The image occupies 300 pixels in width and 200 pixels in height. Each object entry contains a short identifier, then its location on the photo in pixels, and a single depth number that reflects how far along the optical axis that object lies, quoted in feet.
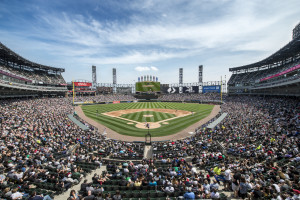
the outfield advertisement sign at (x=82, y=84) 280.55
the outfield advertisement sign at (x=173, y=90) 332.55
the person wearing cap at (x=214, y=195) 22.74
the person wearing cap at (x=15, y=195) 22.71
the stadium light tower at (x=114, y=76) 378.73
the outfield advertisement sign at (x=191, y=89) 307.37
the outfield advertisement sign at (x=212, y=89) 263.47
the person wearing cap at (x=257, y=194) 22.46
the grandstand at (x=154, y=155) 25.91
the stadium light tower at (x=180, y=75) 359.15
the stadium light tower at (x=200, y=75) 332.35
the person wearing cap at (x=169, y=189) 25.48
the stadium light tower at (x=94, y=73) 345.92
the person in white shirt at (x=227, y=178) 28.76
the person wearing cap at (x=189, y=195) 22.26
